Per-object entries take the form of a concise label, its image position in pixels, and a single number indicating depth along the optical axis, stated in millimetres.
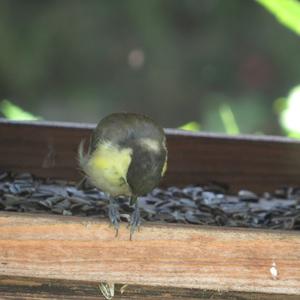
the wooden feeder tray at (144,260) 4225
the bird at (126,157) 4343
